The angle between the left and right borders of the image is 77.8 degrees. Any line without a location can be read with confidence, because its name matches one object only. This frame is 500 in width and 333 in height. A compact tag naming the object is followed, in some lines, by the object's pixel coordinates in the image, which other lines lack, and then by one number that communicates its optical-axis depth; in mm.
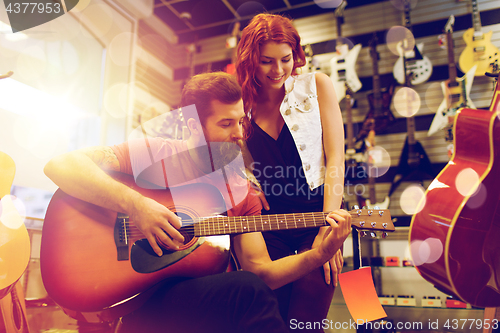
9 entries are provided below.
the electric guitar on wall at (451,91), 3703
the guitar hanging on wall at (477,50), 3756
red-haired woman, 1434
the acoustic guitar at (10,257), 1248
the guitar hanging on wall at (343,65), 4270
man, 1020
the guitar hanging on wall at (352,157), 3955
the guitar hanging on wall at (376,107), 4062
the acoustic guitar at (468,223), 798
